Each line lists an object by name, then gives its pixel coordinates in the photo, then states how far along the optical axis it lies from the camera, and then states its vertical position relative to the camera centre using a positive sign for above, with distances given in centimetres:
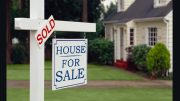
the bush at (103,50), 3152 +1
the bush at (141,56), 2408 -32
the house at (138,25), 2380 +158
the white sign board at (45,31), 314 +14
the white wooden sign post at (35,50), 317 +0
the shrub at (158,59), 2172 -44
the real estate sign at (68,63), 325 -10
